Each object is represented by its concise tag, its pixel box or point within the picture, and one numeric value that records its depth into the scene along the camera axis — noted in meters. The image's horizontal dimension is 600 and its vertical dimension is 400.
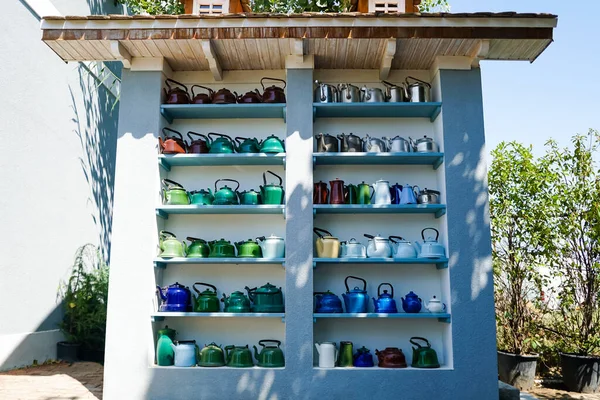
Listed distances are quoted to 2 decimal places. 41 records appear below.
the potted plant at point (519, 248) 5.49
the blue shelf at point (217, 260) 4.00
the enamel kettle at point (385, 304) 3.99
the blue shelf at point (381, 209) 4.05
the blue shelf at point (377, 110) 4.24
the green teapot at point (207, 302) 4.03
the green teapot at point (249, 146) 4.29
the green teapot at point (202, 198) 4.23
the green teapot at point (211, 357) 3.90
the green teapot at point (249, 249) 4.07
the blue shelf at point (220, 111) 4.29
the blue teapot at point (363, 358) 3.92
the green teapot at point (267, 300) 4.00
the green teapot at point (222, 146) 4.30
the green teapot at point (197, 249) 4.11
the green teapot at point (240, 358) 3.89
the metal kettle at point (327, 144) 4.26
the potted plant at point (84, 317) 5.52
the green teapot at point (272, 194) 4.17
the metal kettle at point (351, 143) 4.27
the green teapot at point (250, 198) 4.21
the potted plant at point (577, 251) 5.23
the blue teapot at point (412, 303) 4.00
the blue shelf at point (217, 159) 4.20
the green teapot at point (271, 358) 3.90
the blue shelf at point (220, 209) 4.09
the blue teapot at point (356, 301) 3.99
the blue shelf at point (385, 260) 3.98
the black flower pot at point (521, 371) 5.13
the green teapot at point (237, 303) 4.00
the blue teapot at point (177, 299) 4.03
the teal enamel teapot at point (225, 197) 4.19
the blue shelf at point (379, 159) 4.15
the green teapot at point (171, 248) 4.08
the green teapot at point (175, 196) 4.23
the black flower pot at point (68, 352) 5.48
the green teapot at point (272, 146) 4.23
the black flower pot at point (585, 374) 4.92
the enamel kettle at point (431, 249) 4.01
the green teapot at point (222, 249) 4.13
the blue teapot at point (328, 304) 3.99
